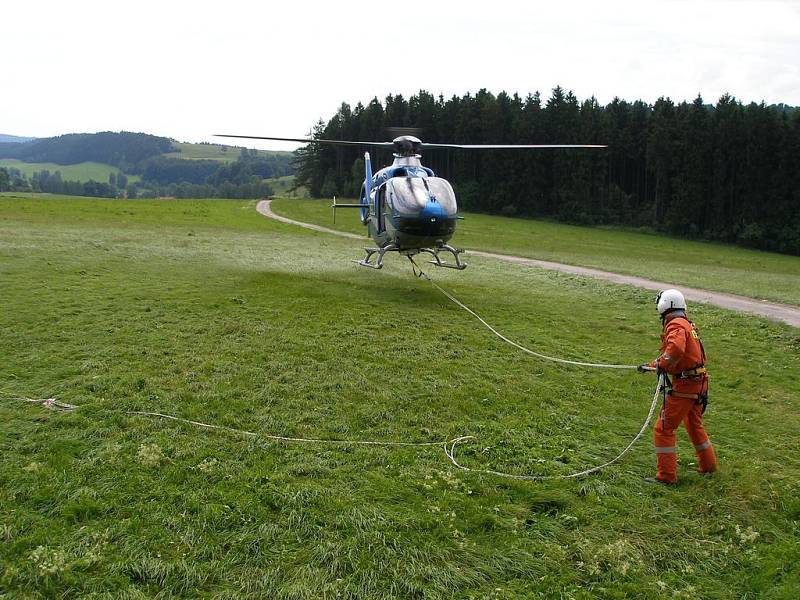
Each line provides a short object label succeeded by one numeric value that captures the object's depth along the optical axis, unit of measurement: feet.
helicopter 64.18
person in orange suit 29.86
